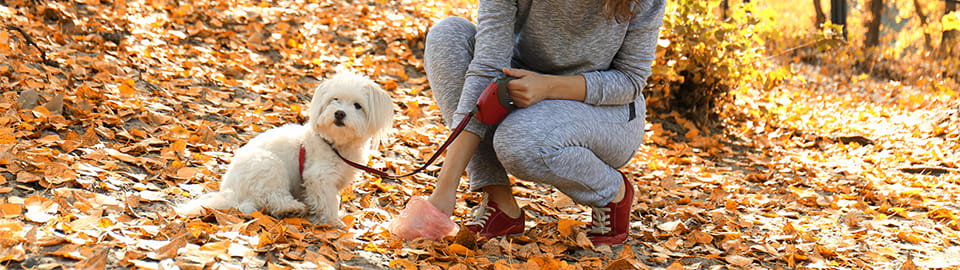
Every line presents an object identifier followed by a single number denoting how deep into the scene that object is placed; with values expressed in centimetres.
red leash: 240
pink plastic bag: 239
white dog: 266
